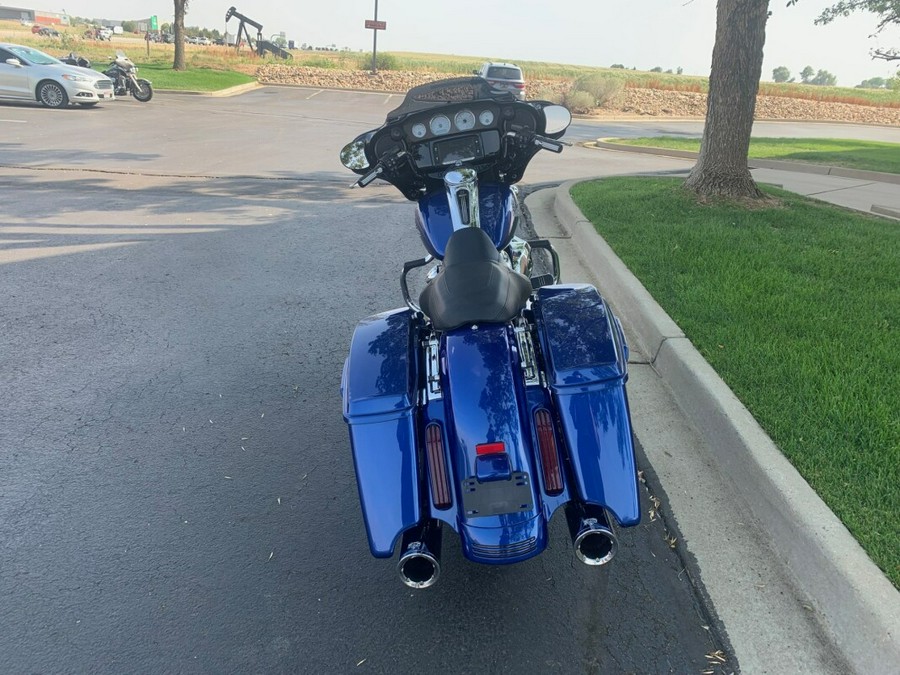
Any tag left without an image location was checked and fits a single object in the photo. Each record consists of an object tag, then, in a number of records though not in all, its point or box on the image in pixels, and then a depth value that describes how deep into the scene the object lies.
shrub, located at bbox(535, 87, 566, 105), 27.73
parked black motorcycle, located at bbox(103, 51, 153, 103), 19.31
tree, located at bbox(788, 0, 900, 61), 14.24
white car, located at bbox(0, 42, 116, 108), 16.41
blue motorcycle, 1.94
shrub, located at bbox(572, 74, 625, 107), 27.58
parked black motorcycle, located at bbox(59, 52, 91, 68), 21.38
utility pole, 33.44
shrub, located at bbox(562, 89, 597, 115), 26.25
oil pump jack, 42.41
